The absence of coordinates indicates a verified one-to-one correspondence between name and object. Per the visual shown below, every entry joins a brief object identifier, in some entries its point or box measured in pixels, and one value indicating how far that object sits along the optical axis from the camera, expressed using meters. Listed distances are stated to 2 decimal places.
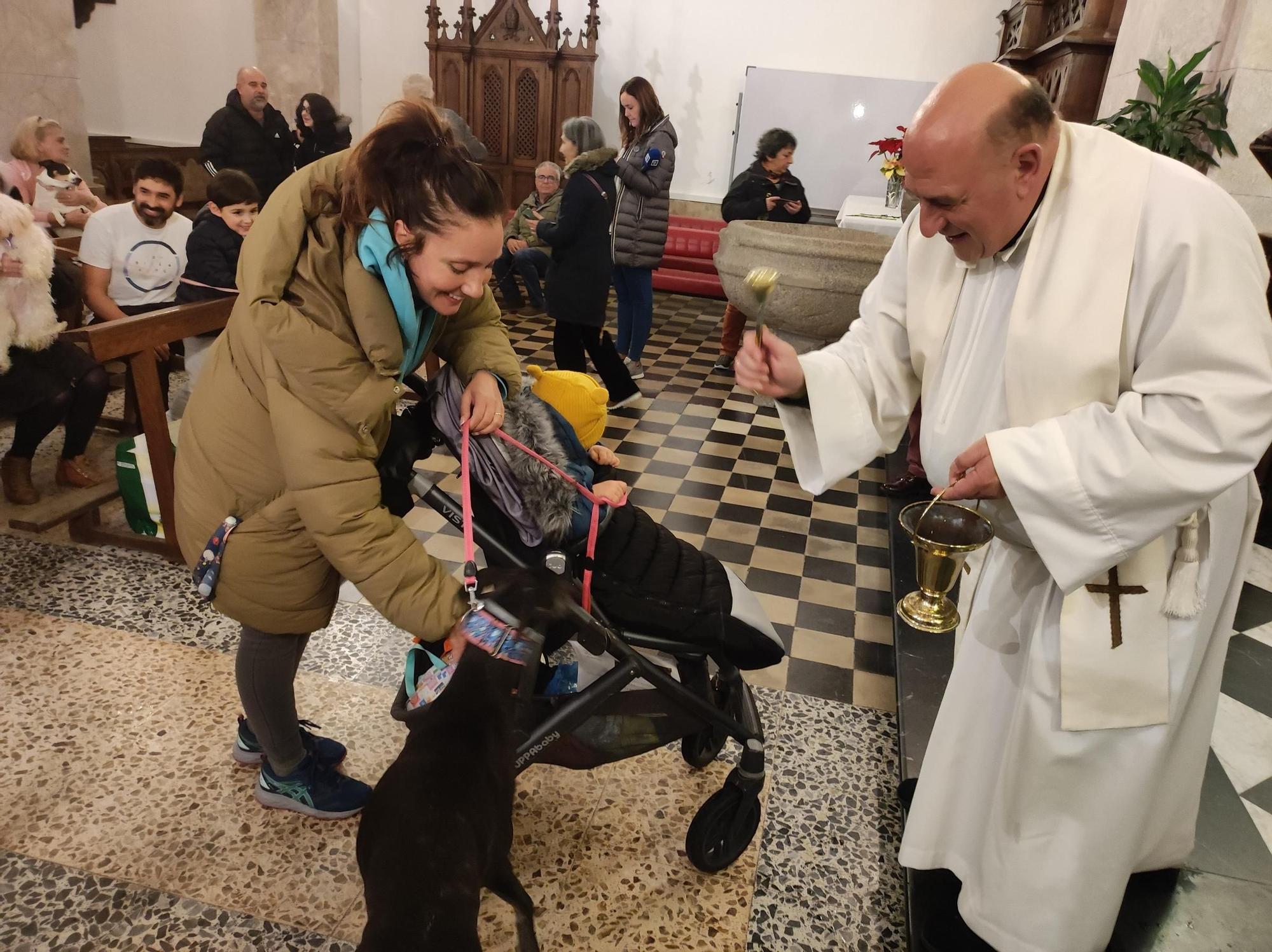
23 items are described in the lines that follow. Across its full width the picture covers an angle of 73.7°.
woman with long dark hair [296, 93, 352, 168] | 6.61
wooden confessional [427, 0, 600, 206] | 9.51
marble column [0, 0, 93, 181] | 6.58
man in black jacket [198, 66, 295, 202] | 6.05
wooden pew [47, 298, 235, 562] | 2.86
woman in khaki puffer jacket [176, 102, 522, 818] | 1.49
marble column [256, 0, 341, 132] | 9.27
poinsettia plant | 5.91
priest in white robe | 1.38
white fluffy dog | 3.07
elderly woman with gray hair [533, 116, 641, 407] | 4.80
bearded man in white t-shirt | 3.90
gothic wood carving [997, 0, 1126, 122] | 5.49
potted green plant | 3.77
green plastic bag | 3.29
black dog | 1.29
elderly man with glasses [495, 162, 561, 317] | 6.24
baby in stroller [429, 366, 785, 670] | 1.77
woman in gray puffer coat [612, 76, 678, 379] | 5.29
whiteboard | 9.76
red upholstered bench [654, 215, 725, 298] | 9.34
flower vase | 6.13
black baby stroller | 1.79
